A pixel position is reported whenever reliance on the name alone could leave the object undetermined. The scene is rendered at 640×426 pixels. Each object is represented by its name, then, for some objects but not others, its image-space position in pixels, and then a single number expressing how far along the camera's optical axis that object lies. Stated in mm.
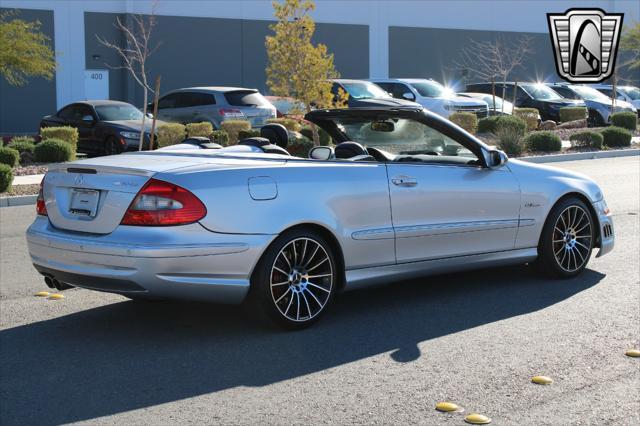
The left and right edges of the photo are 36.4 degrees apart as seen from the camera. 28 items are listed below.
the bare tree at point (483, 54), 44969
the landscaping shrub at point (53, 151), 19516
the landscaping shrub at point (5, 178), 15255
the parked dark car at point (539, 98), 31672
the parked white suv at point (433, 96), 27641
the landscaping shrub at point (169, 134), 20391
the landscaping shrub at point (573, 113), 30406
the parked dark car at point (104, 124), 20922
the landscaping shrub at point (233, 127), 22016
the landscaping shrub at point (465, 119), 24875
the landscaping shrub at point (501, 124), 23625
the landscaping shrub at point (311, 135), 20539
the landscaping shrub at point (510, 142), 22641
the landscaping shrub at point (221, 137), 20906
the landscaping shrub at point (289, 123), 23234
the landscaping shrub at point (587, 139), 24375
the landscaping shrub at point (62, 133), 20531
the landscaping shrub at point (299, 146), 18031
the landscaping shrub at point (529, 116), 28484
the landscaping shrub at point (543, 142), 23594
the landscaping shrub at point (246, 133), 21250
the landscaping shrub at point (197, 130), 21406
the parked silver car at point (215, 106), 23453
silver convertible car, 5992
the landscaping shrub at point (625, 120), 28250
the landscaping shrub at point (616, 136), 25264
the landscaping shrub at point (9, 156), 18203
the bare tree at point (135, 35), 35125
